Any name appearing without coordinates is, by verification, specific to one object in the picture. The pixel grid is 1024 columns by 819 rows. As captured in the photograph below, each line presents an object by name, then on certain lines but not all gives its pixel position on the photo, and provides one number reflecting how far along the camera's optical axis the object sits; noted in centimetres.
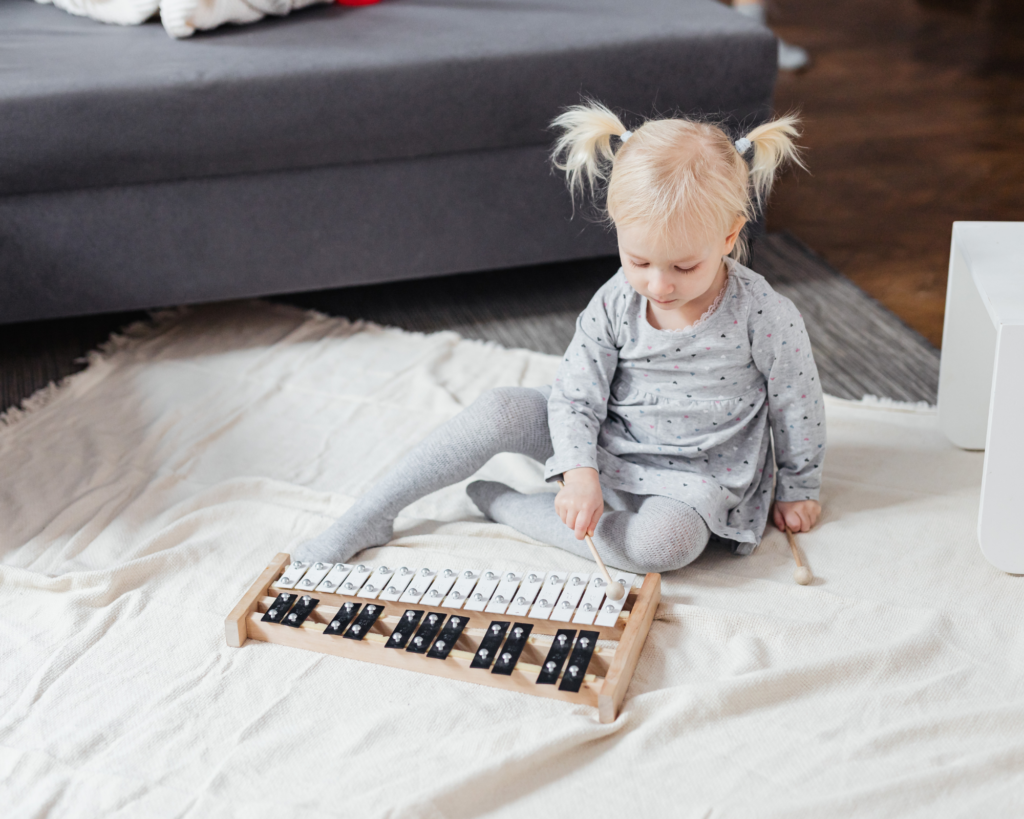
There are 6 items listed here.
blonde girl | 94
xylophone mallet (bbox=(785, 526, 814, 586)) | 97
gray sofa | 137
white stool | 89
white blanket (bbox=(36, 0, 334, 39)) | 150
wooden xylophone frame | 84
